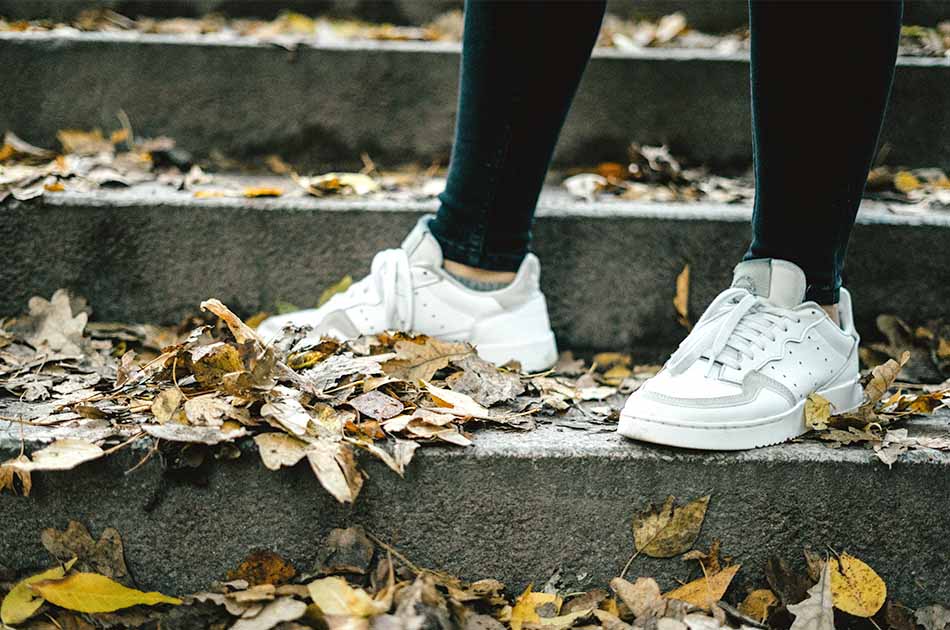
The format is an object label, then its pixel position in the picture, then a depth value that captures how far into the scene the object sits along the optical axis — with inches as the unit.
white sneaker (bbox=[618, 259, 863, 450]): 44.6
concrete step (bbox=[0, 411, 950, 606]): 42.8
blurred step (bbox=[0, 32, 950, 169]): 78.7
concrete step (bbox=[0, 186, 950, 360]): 64.3
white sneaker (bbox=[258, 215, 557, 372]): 57.7
